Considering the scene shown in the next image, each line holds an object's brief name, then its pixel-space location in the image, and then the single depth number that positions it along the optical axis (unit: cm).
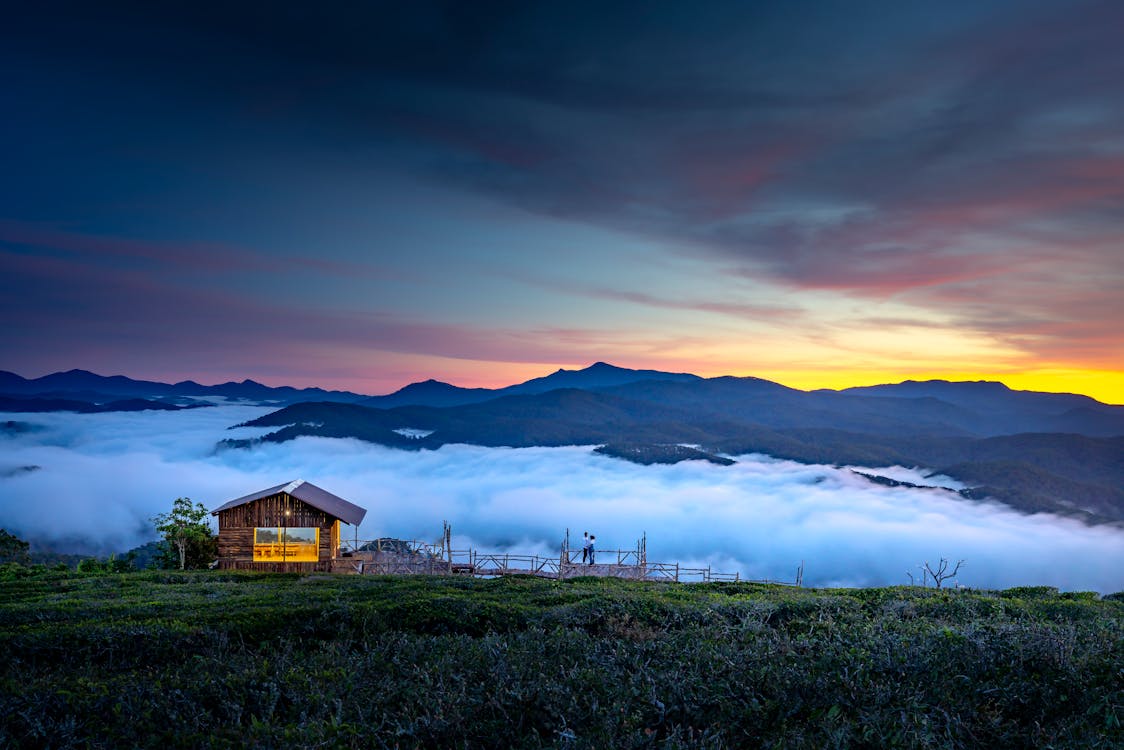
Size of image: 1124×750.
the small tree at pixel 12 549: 4969
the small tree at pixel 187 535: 4391
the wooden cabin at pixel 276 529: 4231
